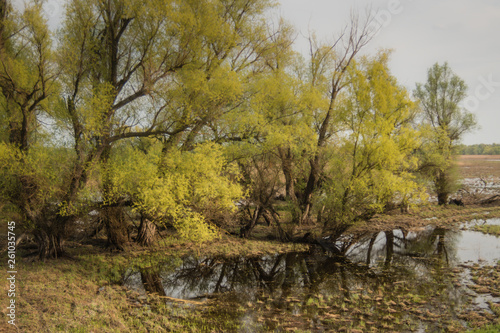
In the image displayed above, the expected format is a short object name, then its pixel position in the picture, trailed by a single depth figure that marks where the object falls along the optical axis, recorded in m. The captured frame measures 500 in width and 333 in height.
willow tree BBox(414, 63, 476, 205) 26.59
